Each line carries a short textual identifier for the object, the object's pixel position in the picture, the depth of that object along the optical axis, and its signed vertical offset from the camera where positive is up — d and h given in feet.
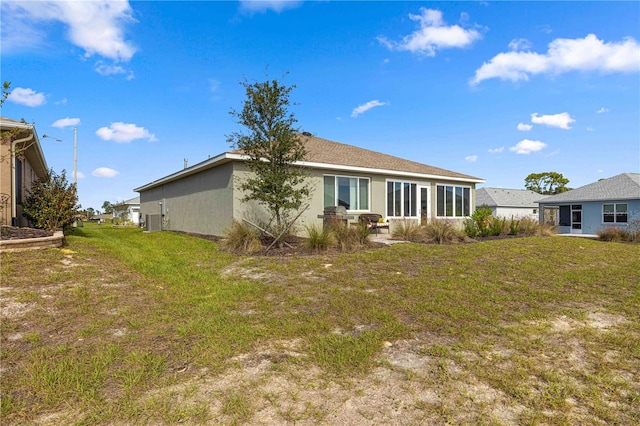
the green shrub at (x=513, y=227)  43.27 -1.45
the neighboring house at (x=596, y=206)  76.38 +2.60
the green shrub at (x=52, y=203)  30.76 +1.79
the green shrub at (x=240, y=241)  27.35 -1.86
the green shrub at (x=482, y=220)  40.57 -0.43
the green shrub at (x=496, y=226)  41.60 -1.24
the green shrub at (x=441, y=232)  33.55 -1.58
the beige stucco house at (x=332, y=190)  38.01 +4.18
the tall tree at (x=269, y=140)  29.53 +7.32
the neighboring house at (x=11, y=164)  28.96 +5.56
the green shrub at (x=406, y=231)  35.47 -1.49
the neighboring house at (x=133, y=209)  139.39 +5.11
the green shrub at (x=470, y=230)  38.58 -1.55
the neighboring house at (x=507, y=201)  120.06 +5.92
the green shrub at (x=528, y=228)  44.90 -1.62
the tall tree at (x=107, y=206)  218.59 +10.08
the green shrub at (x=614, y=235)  51.16 -3.14
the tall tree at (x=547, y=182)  184.55 +19.63
